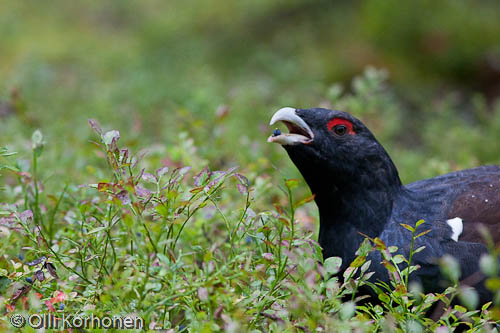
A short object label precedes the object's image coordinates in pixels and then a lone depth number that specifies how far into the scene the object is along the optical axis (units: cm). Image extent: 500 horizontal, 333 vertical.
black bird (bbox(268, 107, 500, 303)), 793
